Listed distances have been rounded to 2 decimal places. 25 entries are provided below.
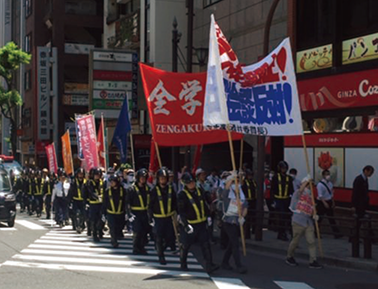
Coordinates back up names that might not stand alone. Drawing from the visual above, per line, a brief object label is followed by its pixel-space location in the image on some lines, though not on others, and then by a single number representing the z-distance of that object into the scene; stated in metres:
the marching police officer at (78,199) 18.00
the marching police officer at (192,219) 10.96
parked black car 19.56
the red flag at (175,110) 14.28
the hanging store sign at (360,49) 17.20
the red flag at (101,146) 21.18
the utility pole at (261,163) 15.55
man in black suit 14.04
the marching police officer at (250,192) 16.20
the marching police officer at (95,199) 15.80
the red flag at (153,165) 16.70
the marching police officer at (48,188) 23.61
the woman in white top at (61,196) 20.19
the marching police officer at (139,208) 13.41
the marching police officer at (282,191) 15.62
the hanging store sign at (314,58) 18.92
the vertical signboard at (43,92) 48.97
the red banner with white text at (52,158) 25.68
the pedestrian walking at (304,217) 11.47
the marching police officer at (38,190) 24.70
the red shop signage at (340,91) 16.91
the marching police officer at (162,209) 12.05
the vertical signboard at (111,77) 33.75
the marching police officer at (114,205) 14.40
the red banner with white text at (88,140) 19.69
